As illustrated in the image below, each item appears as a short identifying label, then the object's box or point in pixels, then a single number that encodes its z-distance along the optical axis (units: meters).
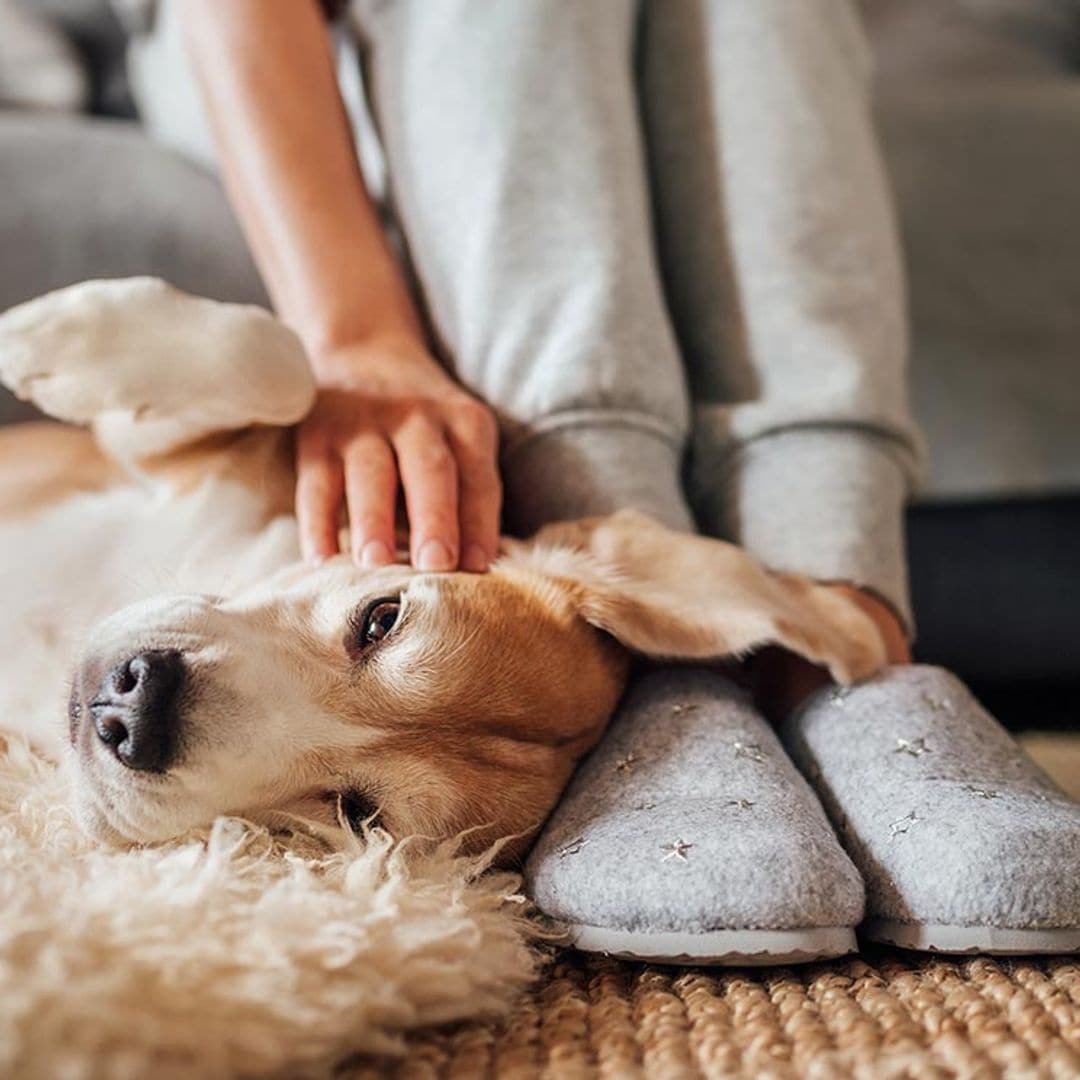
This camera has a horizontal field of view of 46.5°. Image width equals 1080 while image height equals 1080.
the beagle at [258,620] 0.89
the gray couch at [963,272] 1.47
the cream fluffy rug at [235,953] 0.59
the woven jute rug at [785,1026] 0.68
